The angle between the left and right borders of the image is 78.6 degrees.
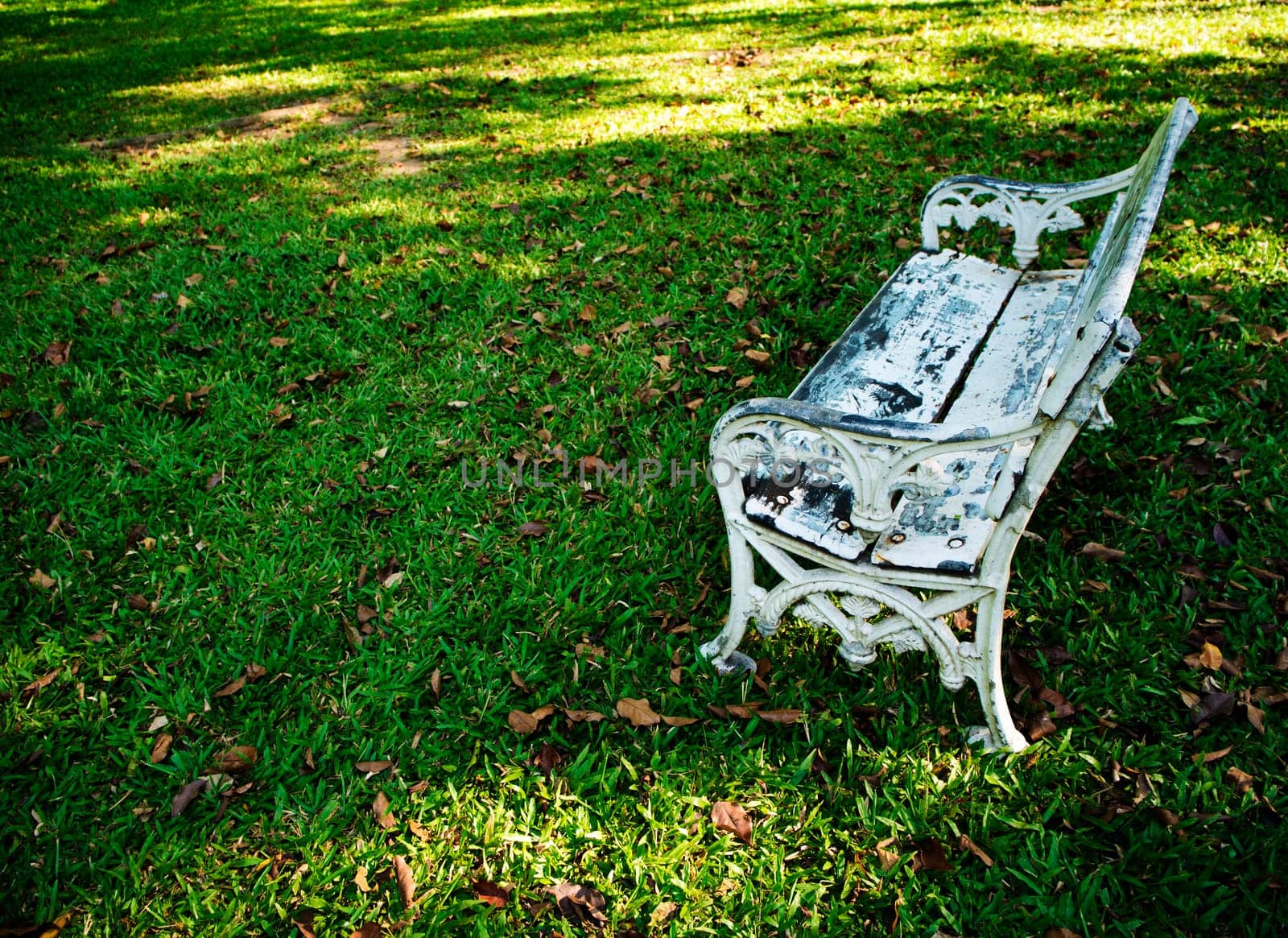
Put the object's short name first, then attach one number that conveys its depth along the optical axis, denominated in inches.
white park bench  70.4
